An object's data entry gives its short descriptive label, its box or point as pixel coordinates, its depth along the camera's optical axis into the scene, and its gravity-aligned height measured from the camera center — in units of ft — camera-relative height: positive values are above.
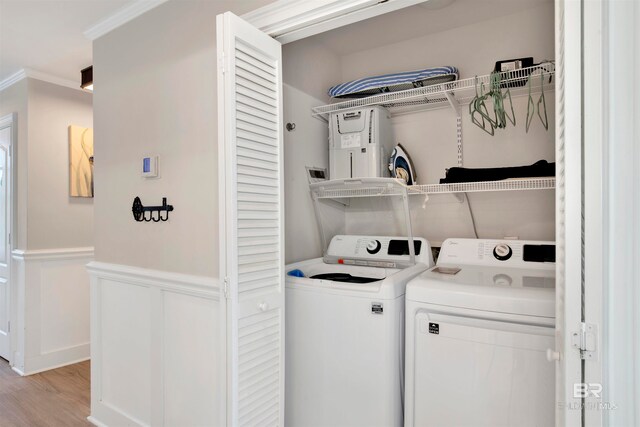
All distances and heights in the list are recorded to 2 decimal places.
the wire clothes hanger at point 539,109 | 6.43 +1.80
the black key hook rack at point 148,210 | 6.31 +0.03
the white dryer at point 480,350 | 4.39 -1.74
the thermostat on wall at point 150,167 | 6.41 +0.77
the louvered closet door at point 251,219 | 4.52 -0.09
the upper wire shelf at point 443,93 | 5.93 +2.15
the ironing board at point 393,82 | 6.57 +2.38
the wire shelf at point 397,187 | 5.78 +0.42
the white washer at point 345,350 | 5.20 -2.03
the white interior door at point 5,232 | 10.48 -0.55
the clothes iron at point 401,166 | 7.39 +0.91
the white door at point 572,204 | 2.91 +0.05
